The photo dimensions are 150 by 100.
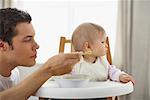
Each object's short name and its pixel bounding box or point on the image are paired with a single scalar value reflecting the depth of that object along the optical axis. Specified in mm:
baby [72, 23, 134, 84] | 1611
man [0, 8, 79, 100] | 1192
